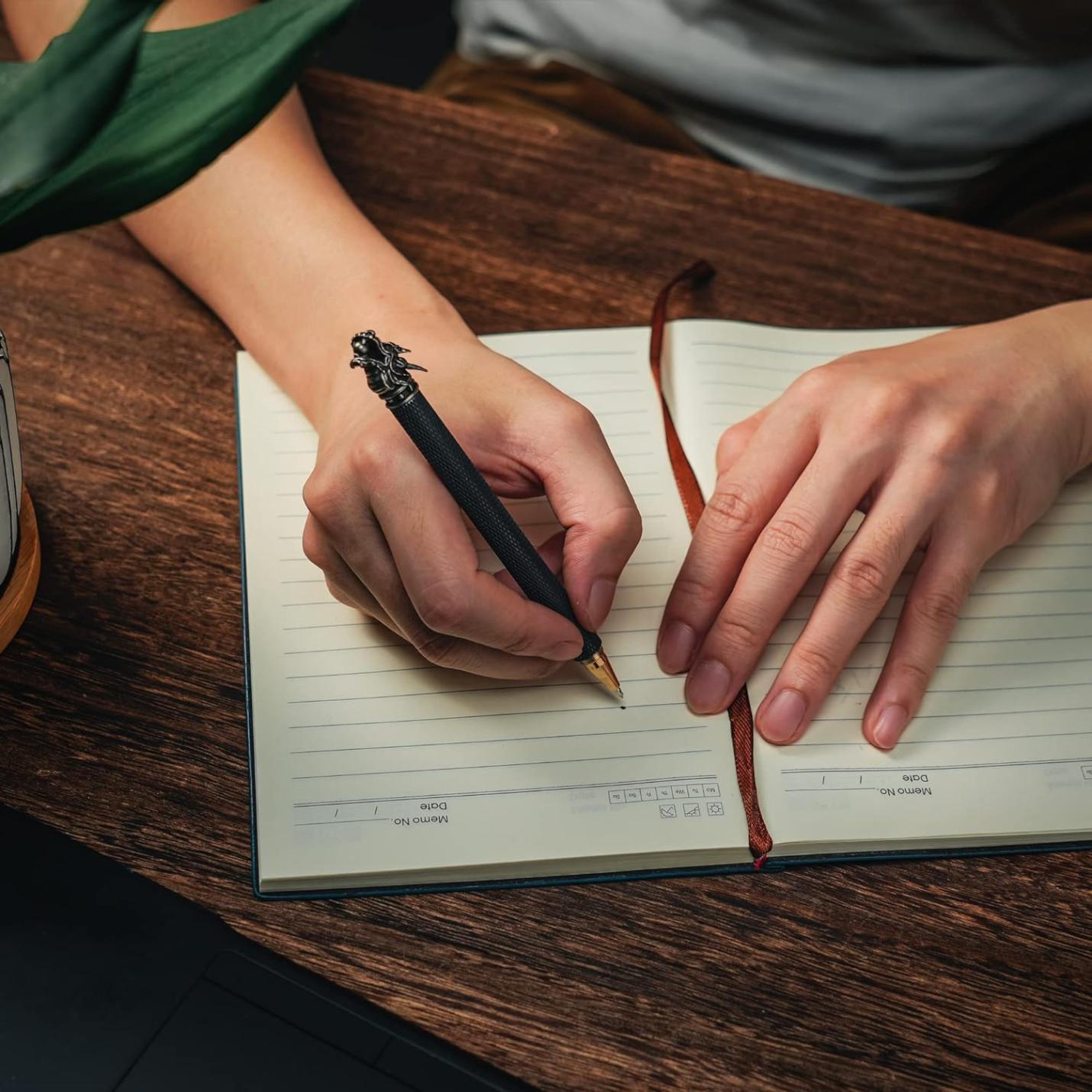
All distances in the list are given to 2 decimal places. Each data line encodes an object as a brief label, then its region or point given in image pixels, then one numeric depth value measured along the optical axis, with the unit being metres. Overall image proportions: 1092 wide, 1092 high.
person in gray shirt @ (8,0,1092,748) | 0.52
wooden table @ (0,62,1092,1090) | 0.47
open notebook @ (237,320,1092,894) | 0.50
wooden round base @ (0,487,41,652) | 0.52
